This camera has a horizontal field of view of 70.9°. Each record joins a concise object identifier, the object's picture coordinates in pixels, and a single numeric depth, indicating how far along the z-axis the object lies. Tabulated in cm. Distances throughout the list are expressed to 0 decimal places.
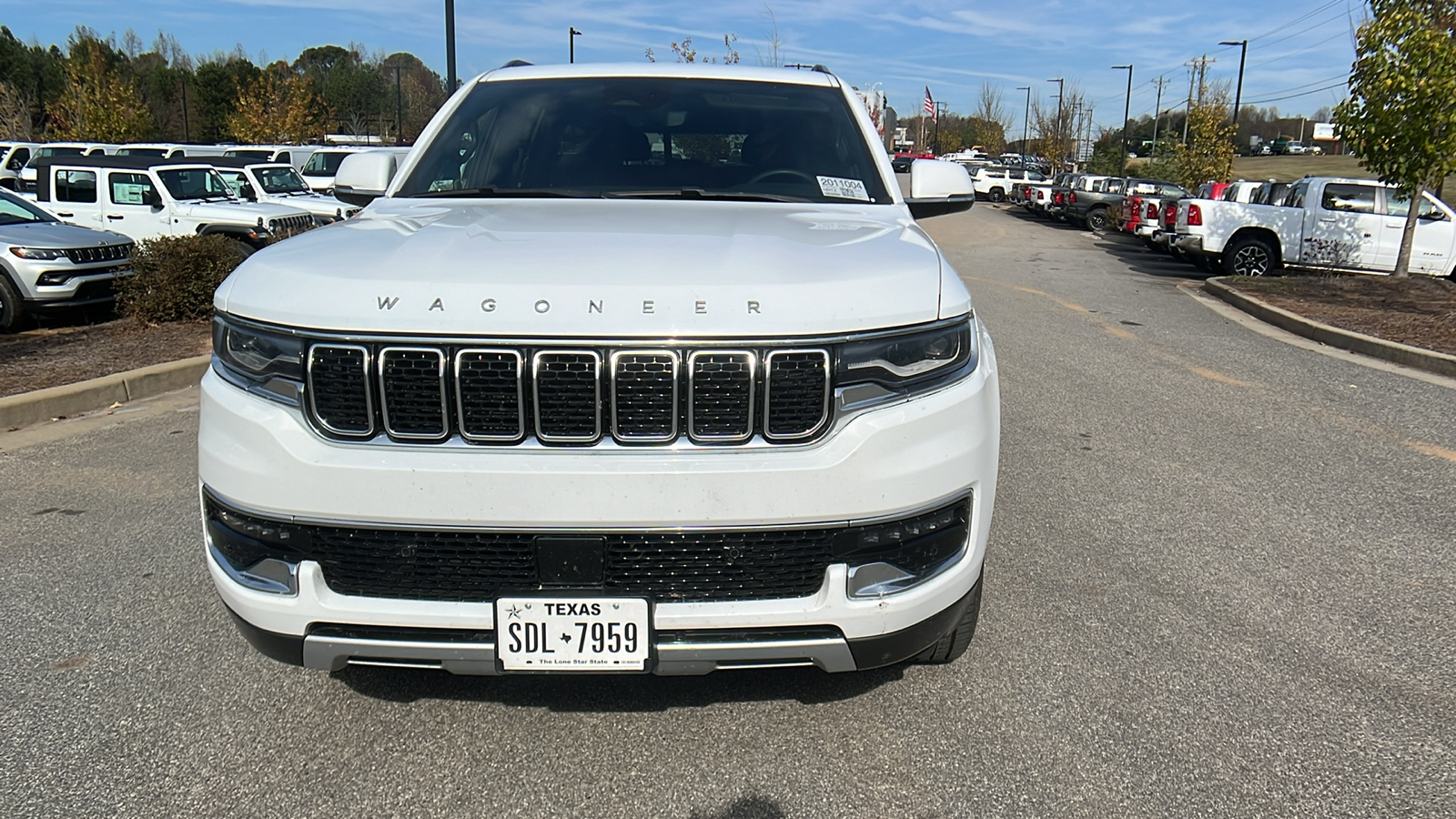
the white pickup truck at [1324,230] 1655
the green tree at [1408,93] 1349
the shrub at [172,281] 985
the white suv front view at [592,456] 227
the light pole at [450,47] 1468
